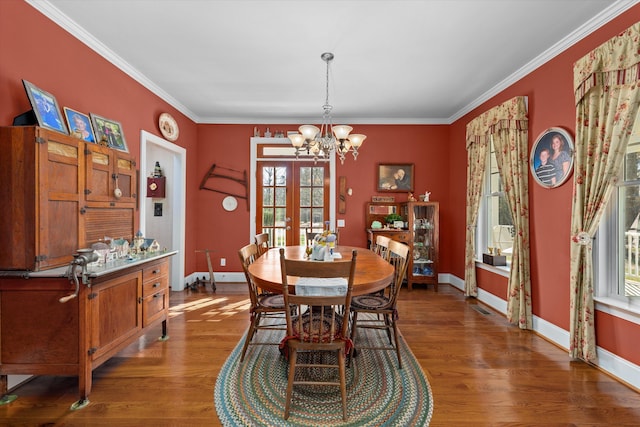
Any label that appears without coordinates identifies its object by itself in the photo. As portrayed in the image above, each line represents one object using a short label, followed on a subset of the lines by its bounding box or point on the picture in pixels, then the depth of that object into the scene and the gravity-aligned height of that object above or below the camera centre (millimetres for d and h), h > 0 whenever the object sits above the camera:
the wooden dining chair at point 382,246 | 3099 -373
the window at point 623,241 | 2232 -200
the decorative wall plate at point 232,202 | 4980 +191
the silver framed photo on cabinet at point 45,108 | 1979 +743
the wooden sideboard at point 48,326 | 1846 -732
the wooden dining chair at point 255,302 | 2305 -746
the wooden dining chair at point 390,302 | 2332 -762
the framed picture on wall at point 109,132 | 2609 +754
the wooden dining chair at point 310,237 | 3902 -317
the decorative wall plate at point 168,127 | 3857 +1185
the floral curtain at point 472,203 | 4008 +172
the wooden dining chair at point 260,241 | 3236 -313
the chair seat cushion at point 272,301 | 2381 -743
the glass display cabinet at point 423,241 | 4648 -432
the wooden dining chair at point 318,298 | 1711 -508
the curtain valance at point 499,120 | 3207 +1161
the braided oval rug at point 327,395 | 1793 -1252
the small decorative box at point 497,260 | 3754 -580
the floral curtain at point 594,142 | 2105 +577
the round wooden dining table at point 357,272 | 1910 -437
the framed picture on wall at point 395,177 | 5000 +643
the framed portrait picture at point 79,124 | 2336 +730
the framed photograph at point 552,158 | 2680 +568
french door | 5051 +255
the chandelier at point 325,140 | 2869 +757
